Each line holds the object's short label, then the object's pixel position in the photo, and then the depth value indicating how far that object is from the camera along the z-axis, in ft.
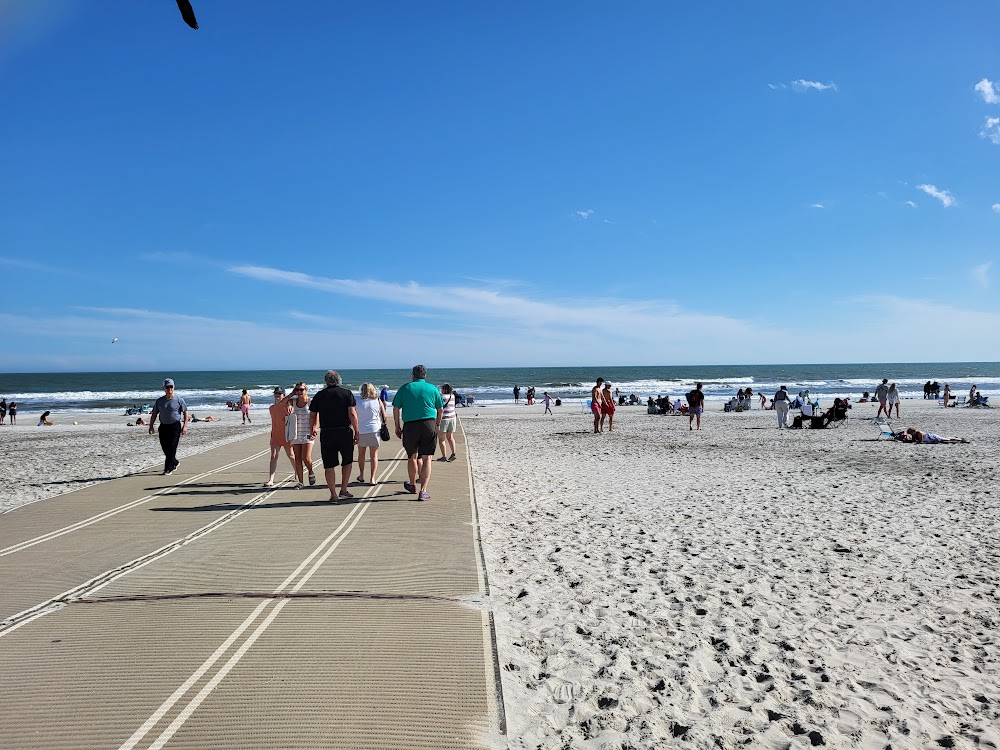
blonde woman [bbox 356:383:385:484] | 27.78
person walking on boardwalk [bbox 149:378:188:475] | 32.68
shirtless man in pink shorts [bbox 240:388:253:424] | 90.43
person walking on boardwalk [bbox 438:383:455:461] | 37.47
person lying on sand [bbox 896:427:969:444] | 51.03
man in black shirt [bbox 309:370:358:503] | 24.84
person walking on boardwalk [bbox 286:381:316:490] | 28.19
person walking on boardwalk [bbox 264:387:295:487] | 29.04
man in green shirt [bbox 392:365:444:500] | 25.35
